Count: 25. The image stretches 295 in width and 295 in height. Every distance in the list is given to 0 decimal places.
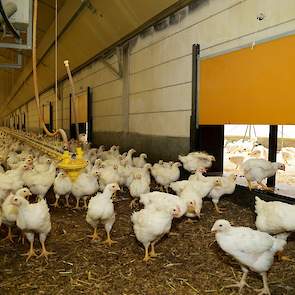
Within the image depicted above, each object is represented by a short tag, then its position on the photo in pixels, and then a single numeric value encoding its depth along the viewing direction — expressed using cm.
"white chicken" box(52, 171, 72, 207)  470
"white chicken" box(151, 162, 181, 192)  539
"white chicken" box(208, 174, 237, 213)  468
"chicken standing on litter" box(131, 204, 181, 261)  313
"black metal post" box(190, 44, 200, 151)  548
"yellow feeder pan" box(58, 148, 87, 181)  362
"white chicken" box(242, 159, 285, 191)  454
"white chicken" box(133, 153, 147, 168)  681
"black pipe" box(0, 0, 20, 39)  289
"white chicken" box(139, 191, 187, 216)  360
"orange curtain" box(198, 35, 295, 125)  395
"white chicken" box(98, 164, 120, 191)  500
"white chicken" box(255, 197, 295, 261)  310
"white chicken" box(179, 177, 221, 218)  400
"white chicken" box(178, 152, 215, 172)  538
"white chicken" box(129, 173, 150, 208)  469
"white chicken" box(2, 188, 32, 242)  348
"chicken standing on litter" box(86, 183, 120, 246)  353
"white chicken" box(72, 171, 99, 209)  461
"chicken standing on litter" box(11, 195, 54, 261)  317
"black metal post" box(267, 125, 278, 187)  472
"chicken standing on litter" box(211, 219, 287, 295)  254
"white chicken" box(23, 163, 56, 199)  456
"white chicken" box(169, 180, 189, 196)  462
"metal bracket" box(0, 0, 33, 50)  360
